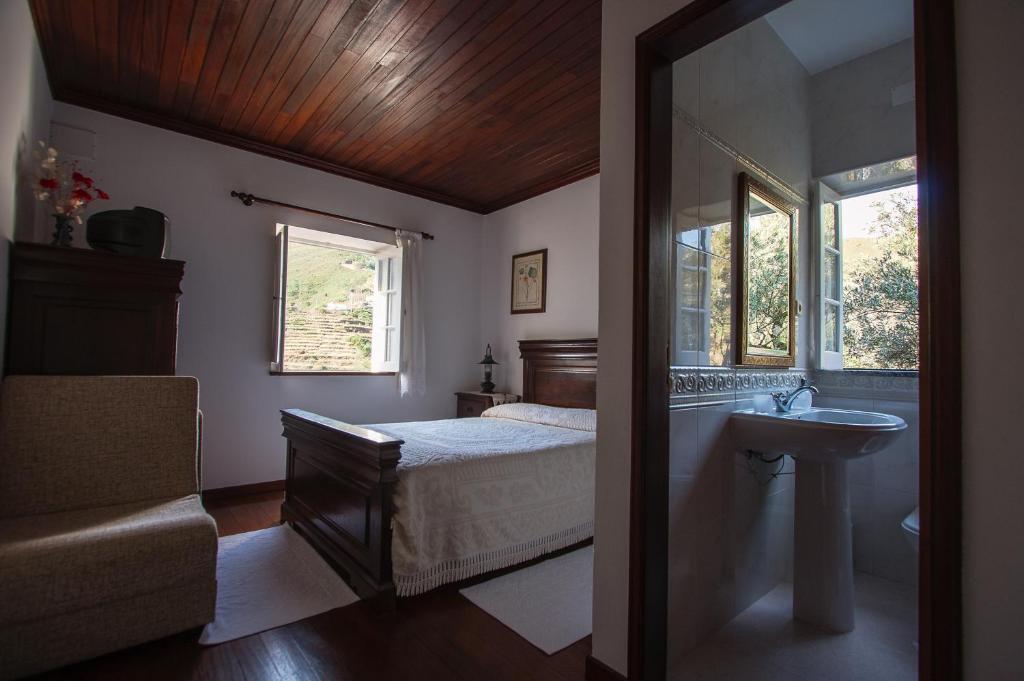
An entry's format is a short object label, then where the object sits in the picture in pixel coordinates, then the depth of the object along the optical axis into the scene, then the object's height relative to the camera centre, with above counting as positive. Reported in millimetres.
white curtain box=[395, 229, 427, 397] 4332 +247
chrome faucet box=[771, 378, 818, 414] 2225 -209
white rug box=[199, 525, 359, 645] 1853 -1051
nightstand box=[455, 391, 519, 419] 4391 -485
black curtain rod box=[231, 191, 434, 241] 3562 +1105
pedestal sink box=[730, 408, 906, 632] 1866 -666
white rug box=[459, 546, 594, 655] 1839 -1071
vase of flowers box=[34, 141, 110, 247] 2203 +704
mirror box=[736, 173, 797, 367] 2146 +377
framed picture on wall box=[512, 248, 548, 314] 4395 +650
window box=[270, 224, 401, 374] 3945 +393
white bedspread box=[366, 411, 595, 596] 2029 -706
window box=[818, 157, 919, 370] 2514 +477
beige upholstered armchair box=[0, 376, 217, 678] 1428 -614
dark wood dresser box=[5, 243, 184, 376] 2074 +151
